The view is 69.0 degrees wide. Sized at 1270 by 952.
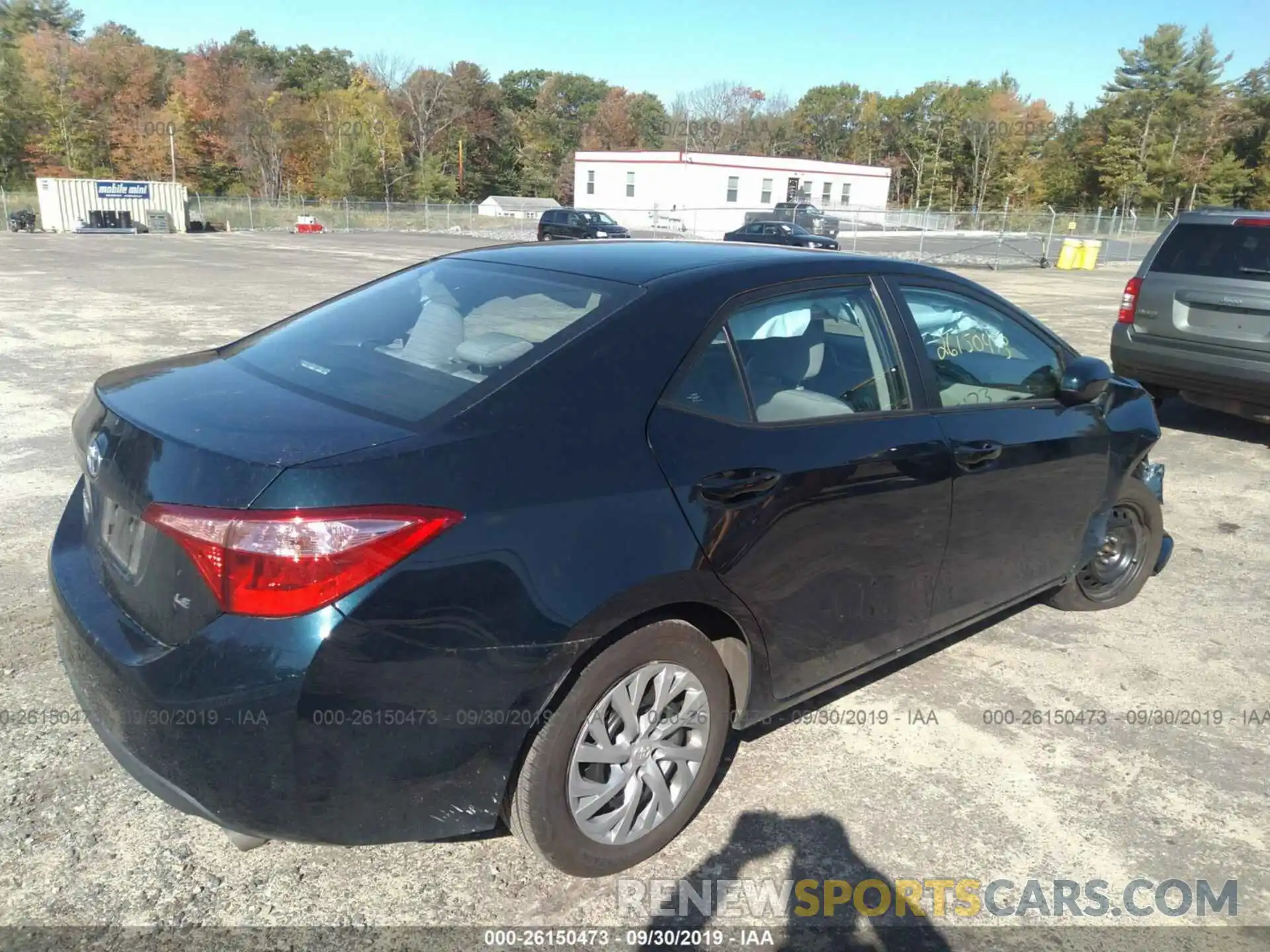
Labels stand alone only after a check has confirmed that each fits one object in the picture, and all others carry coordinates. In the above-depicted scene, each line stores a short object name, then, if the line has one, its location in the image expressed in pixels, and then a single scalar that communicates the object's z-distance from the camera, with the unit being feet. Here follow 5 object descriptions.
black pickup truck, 131.23
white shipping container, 140.46
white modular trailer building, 163.32
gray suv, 23.38
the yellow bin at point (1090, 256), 100.75
